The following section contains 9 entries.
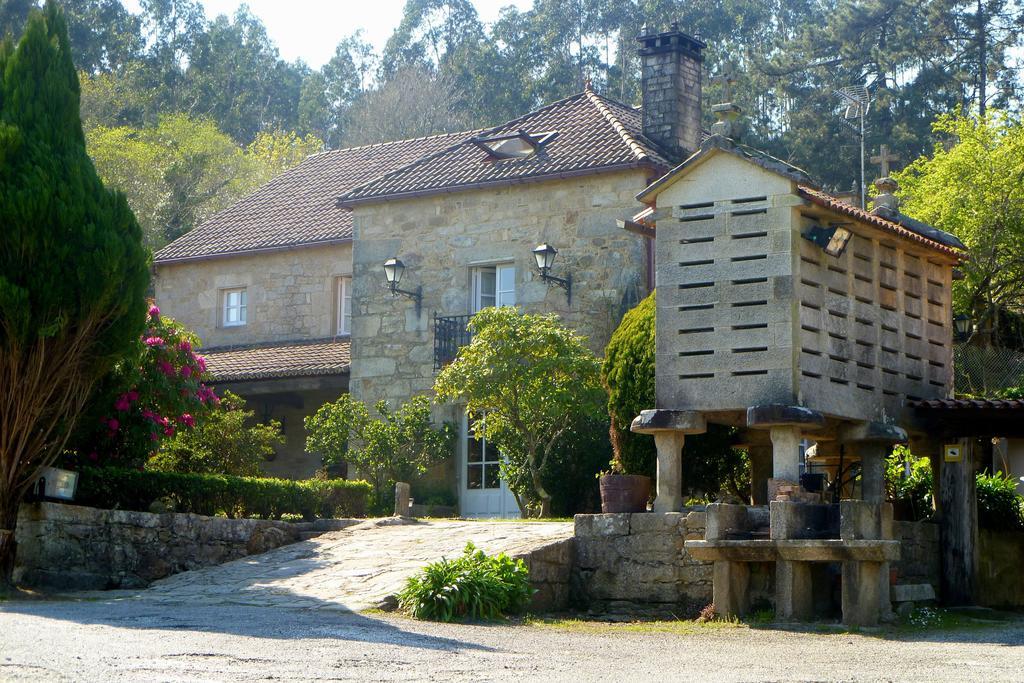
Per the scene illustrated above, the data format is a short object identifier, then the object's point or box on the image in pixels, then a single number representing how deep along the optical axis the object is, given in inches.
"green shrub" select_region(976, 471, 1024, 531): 634.8
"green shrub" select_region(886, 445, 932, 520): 612.7
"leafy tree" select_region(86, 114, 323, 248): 1504.7
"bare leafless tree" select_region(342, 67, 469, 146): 1882.4
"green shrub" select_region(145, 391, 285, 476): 763.4
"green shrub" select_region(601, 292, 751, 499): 615.2
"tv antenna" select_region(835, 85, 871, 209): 1186.0
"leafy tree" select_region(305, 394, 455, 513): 845.8
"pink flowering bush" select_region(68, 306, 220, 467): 605.3
